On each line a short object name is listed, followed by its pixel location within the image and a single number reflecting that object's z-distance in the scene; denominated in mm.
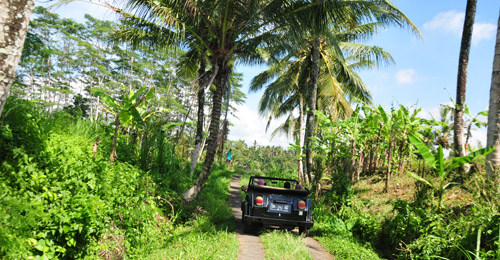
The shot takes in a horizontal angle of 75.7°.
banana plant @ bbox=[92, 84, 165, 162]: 7570
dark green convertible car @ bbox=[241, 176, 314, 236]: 7258
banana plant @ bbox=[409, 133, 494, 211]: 6527
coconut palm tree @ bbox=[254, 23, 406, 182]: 16297
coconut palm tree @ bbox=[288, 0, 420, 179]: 9016
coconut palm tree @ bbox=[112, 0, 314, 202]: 8680
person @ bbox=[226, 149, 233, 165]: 25791
